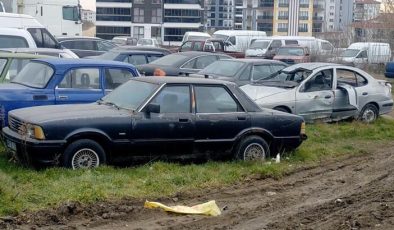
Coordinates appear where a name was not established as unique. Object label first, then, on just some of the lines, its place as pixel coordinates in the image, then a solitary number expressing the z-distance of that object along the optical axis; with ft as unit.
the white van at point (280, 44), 124.06
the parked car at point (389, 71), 99.89
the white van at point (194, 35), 157.42
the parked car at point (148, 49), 71.29
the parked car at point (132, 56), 67.15
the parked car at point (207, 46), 112.88
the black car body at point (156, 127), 30.83
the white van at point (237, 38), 137.08
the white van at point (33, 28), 74.79
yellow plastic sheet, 25.66
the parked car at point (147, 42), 164.81
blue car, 36.50
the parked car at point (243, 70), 55.16
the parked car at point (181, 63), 63.16
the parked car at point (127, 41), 166.81
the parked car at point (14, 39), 58.70
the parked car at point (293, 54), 105.40
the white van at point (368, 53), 116.47
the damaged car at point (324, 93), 48.44
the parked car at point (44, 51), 51.62
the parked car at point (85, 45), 90.84
